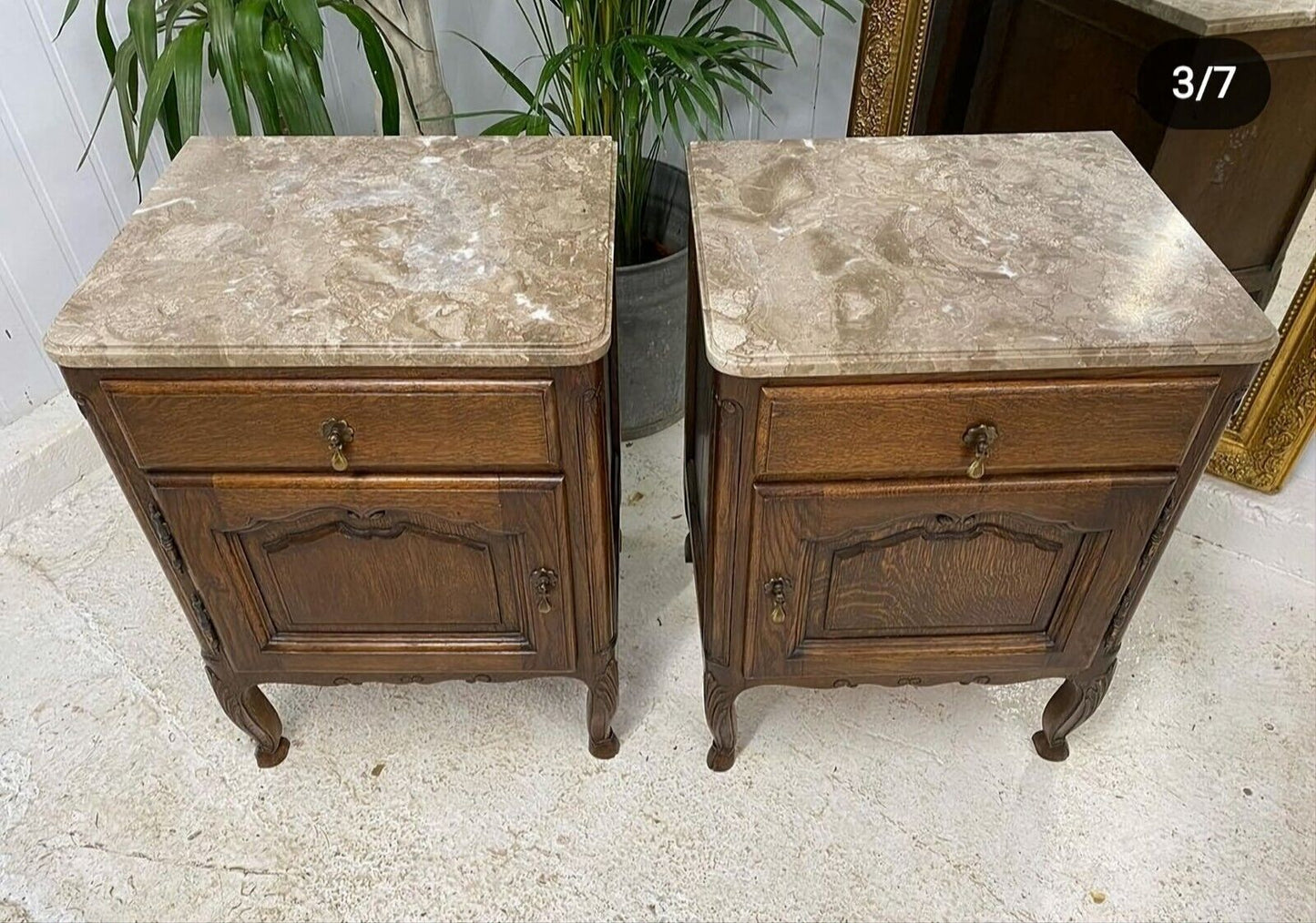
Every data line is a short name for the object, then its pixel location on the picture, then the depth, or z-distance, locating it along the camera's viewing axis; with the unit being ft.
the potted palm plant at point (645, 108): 4.18
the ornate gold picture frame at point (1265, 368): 4.44
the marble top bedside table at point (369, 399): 2.74
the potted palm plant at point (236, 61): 3.62
